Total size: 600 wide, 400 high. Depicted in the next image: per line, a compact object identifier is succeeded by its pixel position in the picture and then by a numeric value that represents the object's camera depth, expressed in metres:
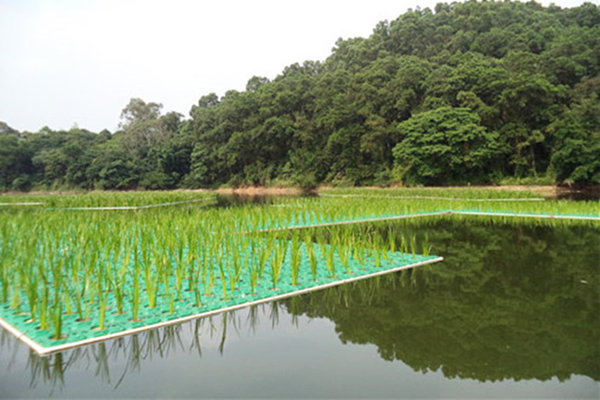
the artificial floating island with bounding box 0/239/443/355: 3.09
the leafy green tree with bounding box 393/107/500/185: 24.69
